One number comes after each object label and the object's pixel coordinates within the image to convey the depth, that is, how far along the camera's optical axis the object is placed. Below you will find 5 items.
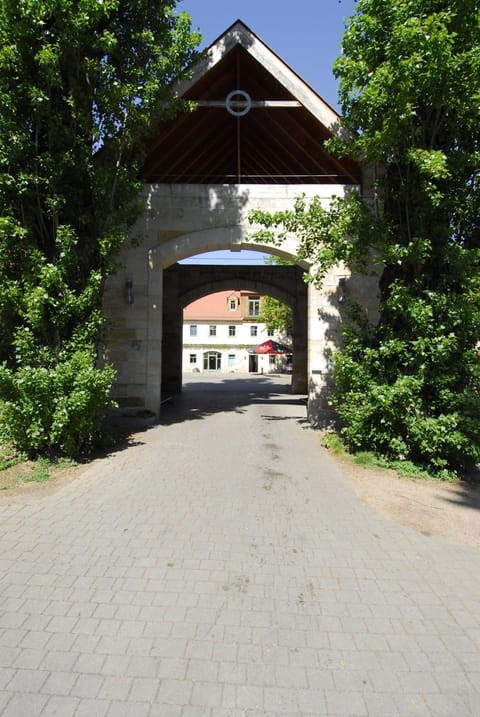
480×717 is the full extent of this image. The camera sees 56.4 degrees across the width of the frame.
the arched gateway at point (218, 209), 10.84
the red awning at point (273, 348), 30.91
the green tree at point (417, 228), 6.37
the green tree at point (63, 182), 6.75
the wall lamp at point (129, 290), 11.02
